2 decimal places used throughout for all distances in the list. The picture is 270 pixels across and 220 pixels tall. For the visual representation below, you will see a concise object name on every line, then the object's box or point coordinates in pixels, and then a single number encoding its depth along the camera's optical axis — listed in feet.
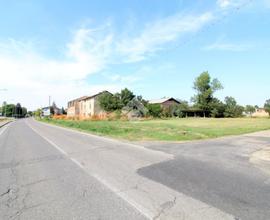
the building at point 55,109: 364.06
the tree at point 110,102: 176.88
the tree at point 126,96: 178.36
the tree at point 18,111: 386.88
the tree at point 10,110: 377.59
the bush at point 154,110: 163.11
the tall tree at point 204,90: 188.51
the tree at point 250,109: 268.41
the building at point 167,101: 213.94
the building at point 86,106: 200.86
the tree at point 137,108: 154.77
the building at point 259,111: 256.01
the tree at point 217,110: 179.32
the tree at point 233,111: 177.03
